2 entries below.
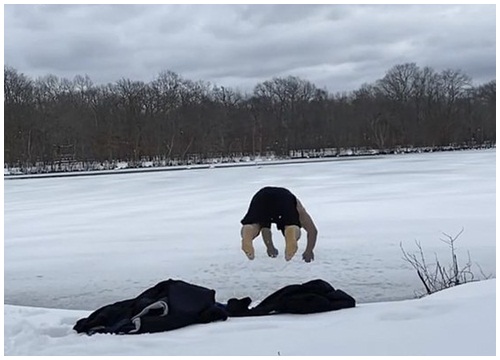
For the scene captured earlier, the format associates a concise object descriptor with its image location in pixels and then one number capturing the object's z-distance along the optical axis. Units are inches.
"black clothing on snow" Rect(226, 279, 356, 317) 207.9
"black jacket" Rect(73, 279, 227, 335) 193.3
